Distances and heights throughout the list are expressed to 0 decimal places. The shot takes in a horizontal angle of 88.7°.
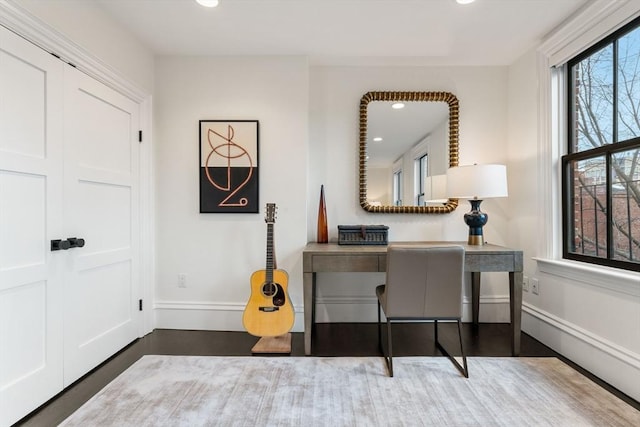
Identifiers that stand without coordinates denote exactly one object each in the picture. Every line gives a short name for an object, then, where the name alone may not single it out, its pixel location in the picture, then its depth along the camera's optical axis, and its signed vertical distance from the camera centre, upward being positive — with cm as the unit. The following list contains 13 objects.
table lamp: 244 +24
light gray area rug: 162 -101
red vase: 289 -12
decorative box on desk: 270 -17
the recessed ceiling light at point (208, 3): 208 +135
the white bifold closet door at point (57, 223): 159 -5
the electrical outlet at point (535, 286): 261 -59
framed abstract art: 279 +41
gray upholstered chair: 202 -44
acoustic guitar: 246 -68
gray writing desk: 231 -36
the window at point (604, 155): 190 +37
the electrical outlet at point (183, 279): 284 -56
